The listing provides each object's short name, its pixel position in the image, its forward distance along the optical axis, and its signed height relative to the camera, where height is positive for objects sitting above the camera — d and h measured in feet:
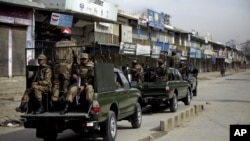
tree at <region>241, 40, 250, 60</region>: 489.42 +18.30
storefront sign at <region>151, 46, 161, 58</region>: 125.66 +3.60
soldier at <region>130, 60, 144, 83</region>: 55.11 -1.37
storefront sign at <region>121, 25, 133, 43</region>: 109.60 +8.03
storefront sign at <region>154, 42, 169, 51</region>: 140.14 +6.15
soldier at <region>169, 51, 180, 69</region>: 67.85 +0.25
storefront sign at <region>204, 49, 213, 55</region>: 246.99 +6.99
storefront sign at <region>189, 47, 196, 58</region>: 200.89 +4.93
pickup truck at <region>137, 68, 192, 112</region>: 49.60 -3.54
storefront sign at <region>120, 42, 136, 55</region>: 101.78 +3.63
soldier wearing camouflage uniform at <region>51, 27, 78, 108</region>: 28.45 -0.08
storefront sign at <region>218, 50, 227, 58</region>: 304.40 +6.96
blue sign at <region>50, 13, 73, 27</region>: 69.21 +7.41
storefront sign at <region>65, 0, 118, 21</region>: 71.20 +10.32
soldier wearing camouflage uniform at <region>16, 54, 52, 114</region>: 27.86 -1.63
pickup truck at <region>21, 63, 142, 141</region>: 26.53 -3.64
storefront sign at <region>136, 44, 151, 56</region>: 112.91 +3.66
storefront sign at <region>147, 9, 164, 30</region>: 134.96 +15.08
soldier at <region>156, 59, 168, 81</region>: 53.21 -1.27
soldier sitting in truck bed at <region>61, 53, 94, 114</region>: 26.68 -1.33
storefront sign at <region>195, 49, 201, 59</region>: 214.28 +4.74
